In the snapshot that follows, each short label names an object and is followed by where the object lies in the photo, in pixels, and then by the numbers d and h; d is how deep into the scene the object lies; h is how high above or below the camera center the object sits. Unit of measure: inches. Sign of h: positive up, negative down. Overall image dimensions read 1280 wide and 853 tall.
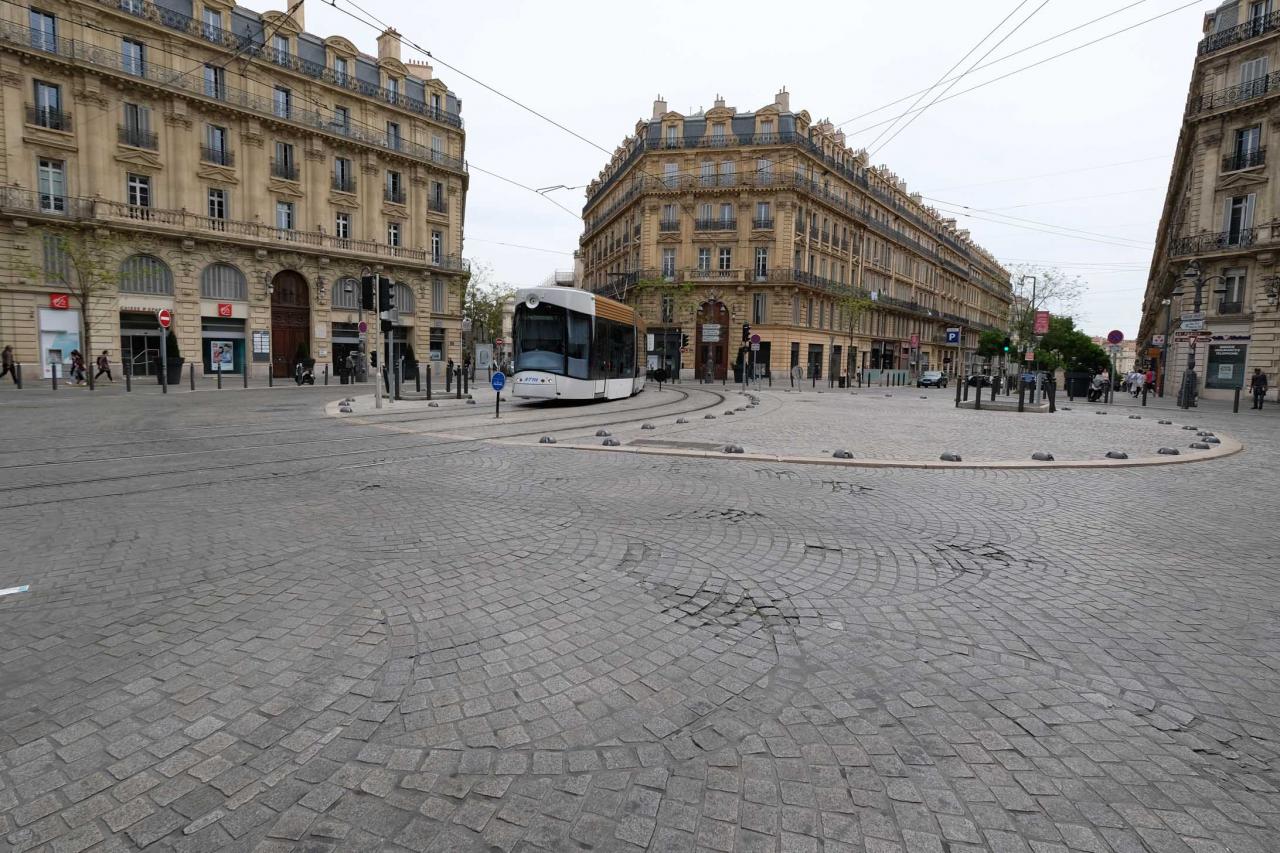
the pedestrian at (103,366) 1060.0 -18.5
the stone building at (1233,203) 1160.2 +339.2
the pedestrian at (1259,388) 956.3 -5.7
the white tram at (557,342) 654.5 +25.3
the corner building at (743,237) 1827.0 +398.2
